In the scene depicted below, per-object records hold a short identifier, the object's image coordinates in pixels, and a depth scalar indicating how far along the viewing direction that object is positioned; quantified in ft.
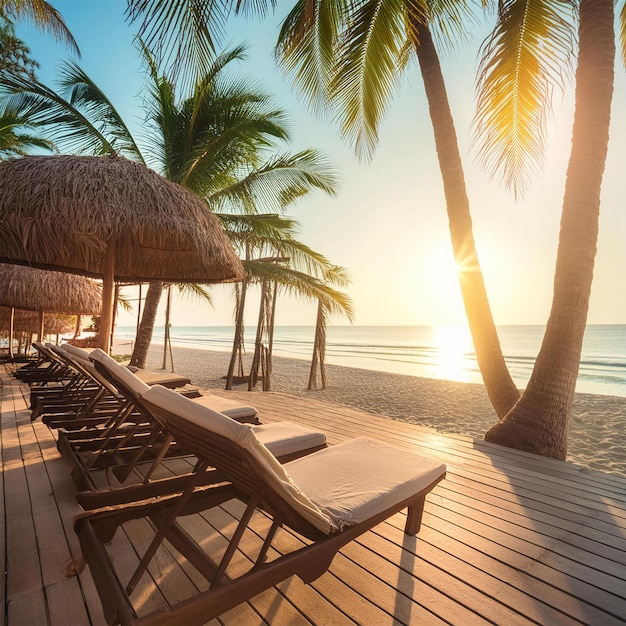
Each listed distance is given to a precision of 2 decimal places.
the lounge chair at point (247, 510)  3.95
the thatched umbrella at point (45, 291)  27.58
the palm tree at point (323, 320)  35.22
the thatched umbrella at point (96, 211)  13.28
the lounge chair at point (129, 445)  5.80
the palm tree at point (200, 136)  27.04
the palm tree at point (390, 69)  14.73
